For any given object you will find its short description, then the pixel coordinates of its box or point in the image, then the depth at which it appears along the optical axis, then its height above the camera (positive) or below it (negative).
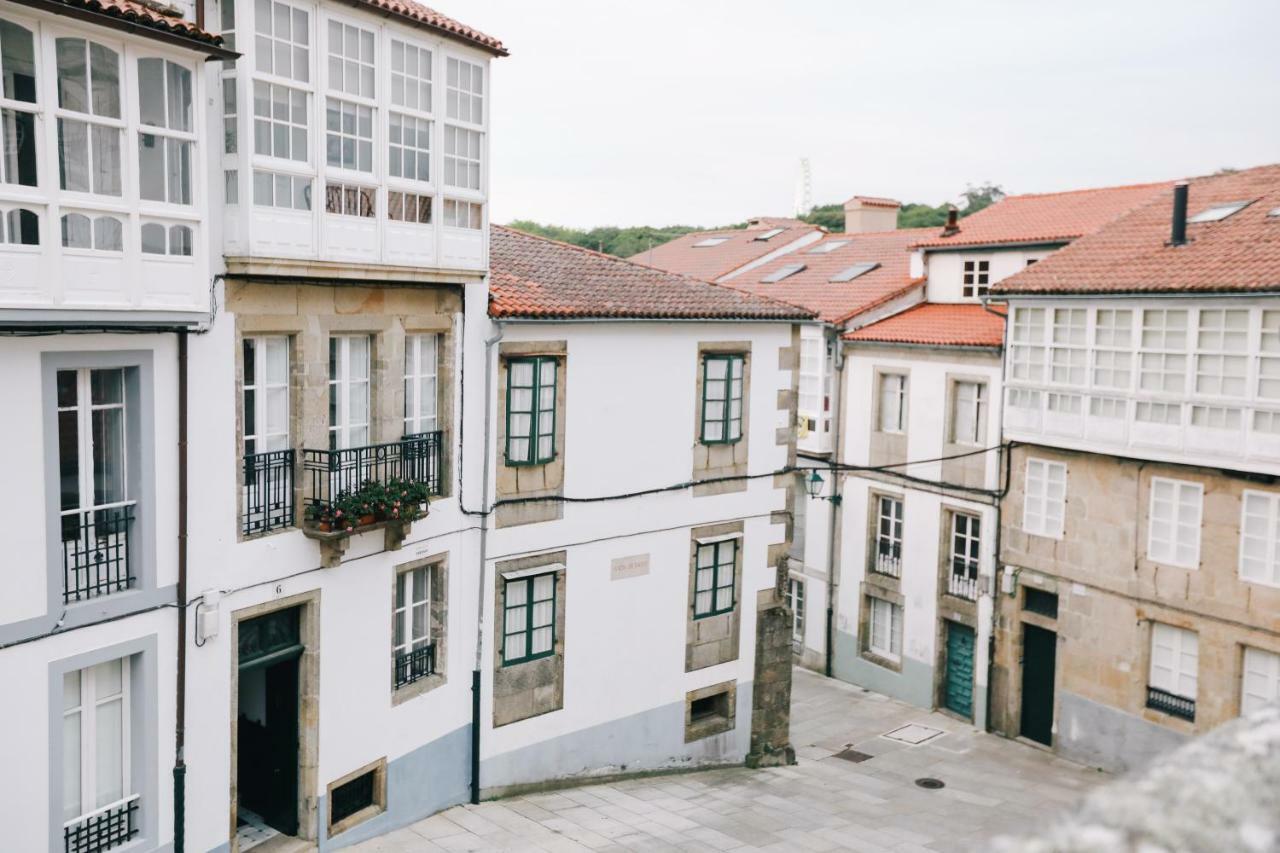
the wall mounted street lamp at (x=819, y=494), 29.89 -4.14
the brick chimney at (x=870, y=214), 40.31 +4.34
